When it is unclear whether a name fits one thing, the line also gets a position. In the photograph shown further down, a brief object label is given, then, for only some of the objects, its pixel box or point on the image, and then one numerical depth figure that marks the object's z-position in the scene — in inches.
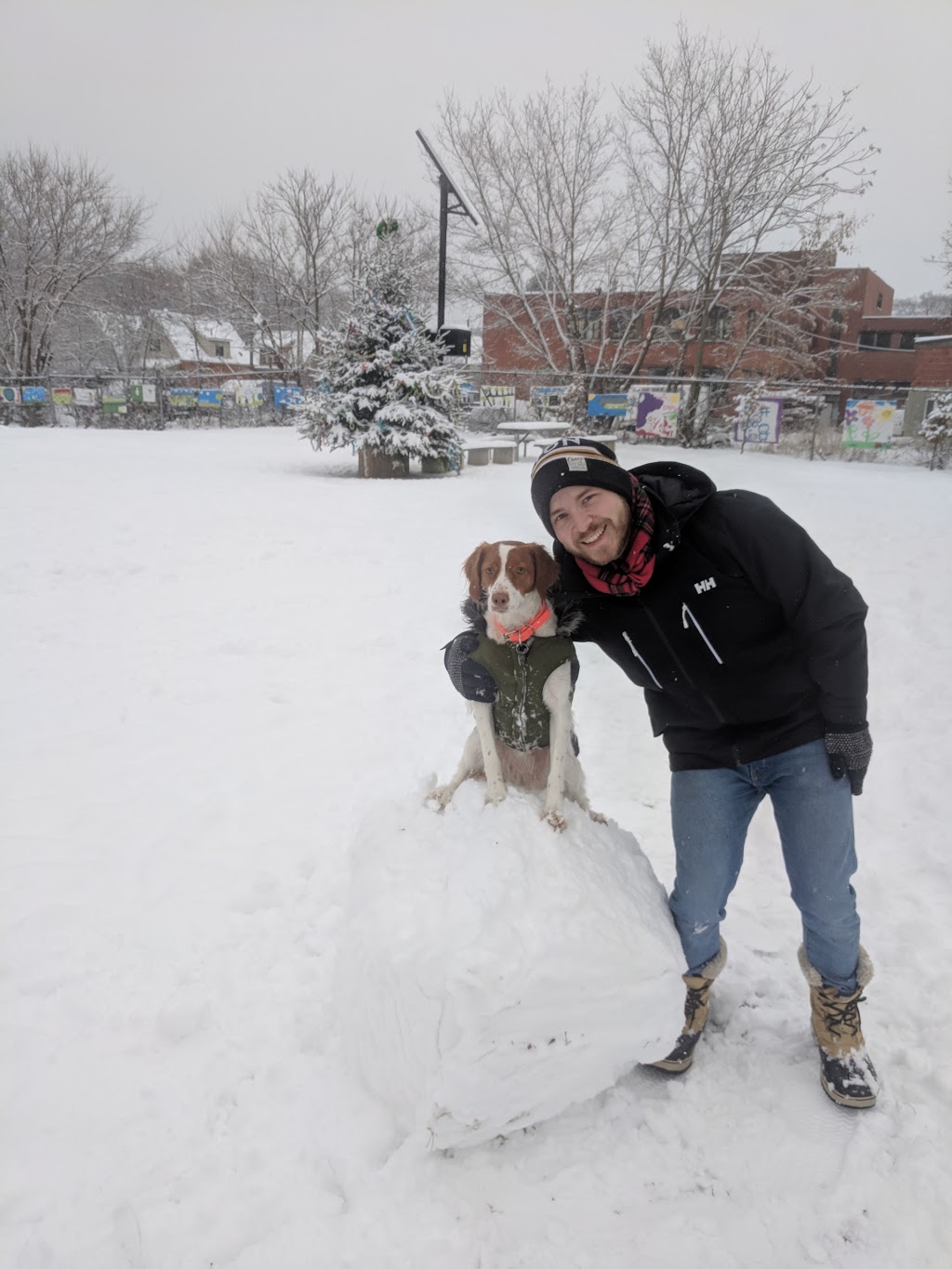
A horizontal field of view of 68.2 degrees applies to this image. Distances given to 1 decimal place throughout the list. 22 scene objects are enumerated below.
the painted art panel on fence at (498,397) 865.5
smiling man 76.1
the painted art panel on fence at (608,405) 672.4
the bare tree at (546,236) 763.4
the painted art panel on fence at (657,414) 660.1
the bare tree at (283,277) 1185.4
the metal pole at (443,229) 498.4
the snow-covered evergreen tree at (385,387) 503.5
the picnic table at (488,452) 596.7
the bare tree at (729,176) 681.6
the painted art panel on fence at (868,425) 593.9
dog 83.7
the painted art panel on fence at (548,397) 794.2
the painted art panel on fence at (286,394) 914.7
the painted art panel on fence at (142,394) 839.7
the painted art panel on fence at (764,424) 631.2
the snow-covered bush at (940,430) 551.8
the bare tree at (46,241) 938.7
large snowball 69.9
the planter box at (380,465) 512.4
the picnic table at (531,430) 673.6
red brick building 772.0
